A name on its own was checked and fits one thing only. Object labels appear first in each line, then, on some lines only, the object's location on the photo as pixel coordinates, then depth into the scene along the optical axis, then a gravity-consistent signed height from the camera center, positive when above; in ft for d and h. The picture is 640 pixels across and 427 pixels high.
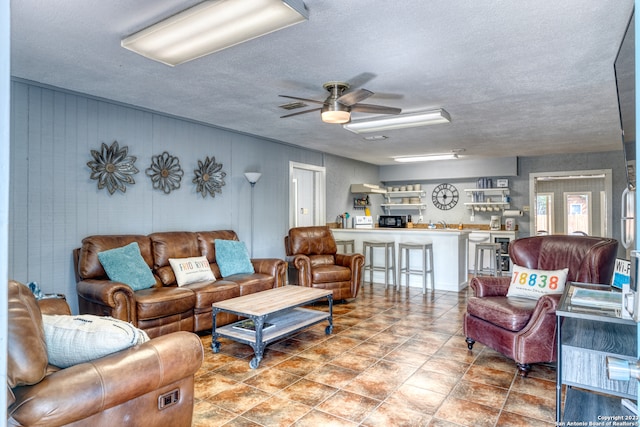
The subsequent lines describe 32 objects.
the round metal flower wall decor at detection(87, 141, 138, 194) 12.62 +1.66
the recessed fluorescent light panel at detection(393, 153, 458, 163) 23.76 +3.79
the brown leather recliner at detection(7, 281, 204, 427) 4.16 -2.08
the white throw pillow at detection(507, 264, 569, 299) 10.08 -1.86
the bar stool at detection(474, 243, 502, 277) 20.67 -2.78
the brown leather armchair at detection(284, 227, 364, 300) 16.38 -2.20
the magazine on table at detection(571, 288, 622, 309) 6.55 -1.56
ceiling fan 10.20 +3.06
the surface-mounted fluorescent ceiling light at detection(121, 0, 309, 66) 6.46 +3.61
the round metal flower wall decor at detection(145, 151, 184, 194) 14.44 +1.68
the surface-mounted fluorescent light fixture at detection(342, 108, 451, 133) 13.53 +3.56
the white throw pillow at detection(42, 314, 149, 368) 5.05 -1.71
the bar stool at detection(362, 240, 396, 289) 20.52 -2.46
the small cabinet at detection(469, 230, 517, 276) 24.71 -1.66
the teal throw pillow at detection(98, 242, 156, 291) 11.47 -1.62
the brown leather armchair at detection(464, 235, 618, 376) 9.05 -2.35
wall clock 29.09 +1.47
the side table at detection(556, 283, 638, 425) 5.51 -2.33
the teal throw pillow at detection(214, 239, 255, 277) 14.74 -1.74
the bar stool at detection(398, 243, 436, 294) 19.48 -2.53
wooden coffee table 9.99 -3.23
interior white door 21.98 +1.25
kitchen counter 19.58 -2.00
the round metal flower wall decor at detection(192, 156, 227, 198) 16.16 +1.67
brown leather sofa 10.61 -2.39
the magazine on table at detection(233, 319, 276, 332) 10.90 -3.31
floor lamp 17.40 +1.81
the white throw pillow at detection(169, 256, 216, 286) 13.07 -1.97
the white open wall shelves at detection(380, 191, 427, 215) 30.19 +1.17
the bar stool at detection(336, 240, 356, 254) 22.16 -1.74
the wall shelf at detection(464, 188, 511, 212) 26.45 +1.15
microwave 25.80 -0.46
